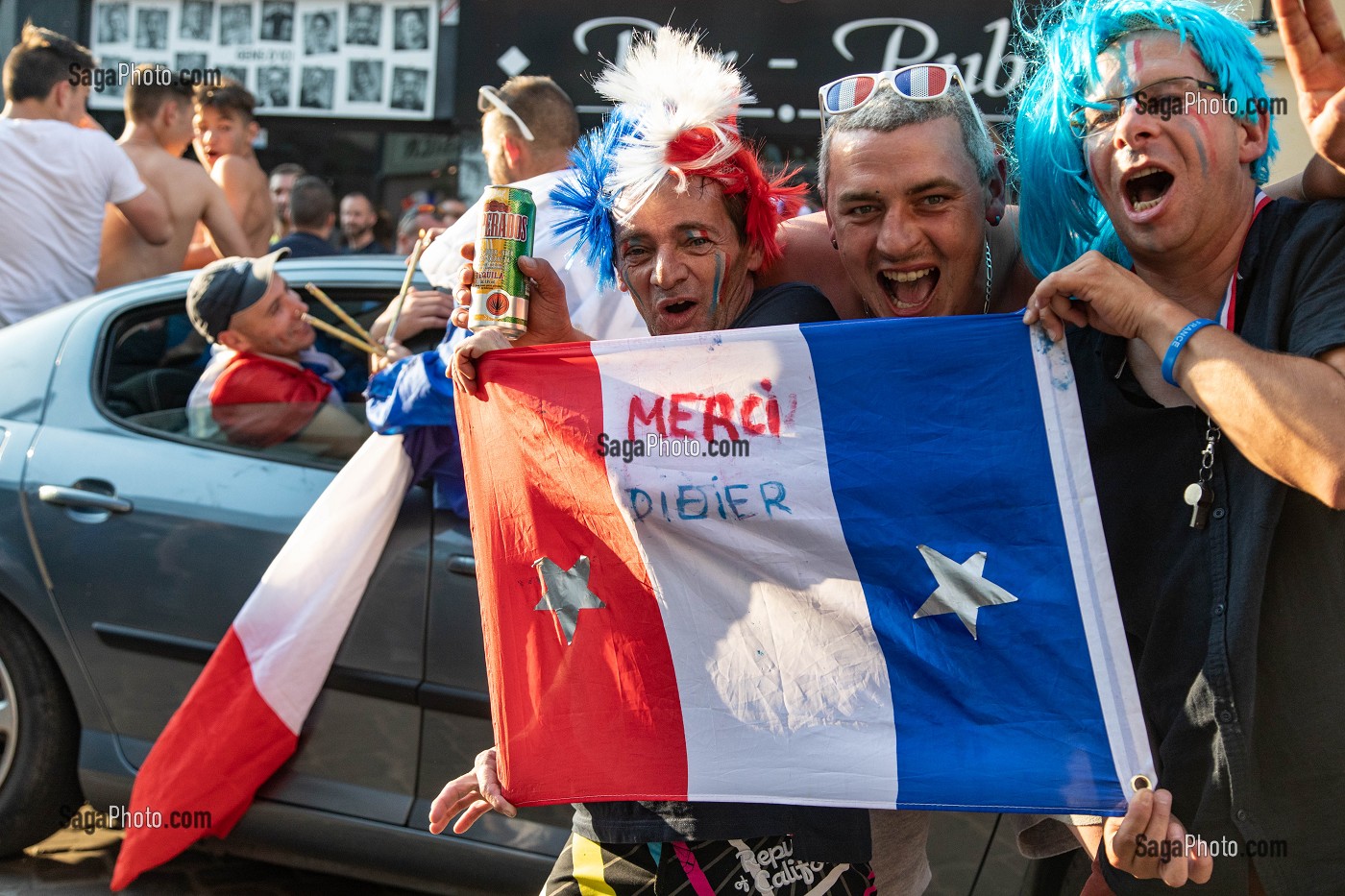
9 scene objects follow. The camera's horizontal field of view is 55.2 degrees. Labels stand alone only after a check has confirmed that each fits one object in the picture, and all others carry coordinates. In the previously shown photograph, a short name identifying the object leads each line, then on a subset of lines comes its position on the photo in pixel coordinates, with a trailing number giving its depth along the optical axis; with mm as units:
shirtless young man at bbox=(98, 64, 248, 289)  5430
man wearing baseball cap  3750
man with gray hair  2162
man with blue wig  1796
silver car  3379
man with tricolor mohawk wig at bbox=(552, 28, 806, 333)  2281
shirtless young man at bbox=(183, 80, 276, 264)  6473
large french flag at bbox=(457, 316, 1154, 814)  2037
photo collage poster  7391
